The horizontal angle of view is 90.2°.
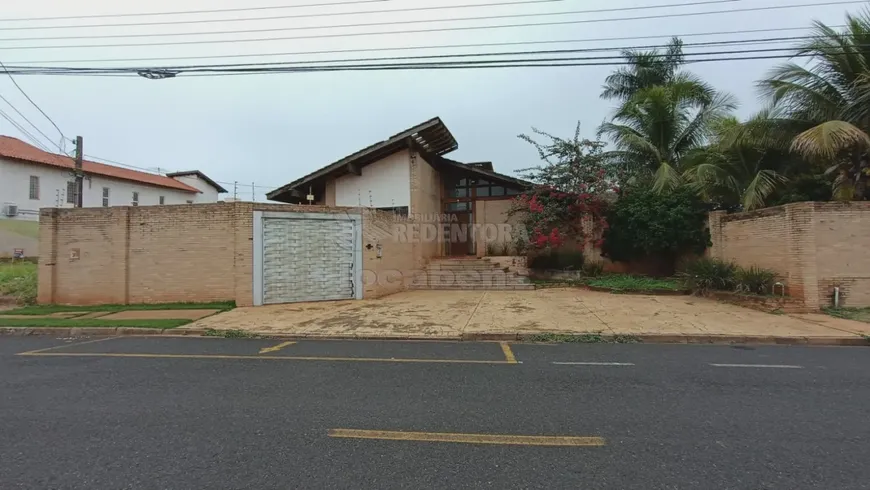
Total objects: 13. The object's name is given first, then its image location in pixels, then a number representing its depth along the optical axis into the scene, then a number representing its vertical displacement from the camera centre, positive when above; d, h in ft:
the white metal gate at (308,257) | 41.65 +0.49
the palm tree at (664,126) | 63.05 +19.46
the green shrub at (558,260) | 56.08 -0.32
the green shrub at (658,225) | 50.93 +3.75
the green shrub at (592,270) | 55.62 -1.70
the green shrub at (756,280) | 37.78 -2.33
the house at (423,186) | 58.90 +10.93
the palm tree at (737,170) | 44.91 +9.49
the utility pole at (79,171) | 55.42 +12.37
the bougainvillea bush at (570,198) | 55.06 +7.56
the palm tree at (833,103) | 35.91 +13.78
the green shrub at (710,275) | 41.63 -2.03
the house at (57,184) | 87.04 +19.52
